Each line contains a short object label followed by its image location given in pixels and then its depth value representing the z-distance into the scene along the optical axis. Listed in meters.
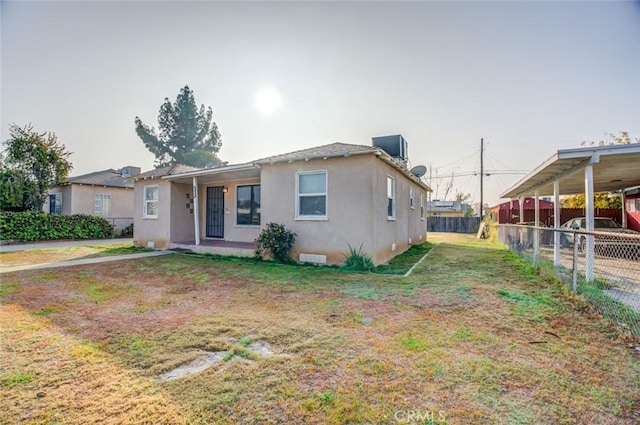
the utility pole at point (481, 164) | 28.84
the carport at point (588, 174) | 6.16
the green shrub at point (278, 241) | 8.59
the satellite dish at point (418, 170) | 14.19
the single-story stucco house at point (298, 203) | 7.94
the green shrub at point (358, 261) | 7.71
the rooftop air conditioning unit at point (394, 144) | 12.50
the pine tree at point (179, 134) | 30.30
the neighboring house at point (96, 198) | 18.66
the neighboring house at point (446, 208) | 37.14
